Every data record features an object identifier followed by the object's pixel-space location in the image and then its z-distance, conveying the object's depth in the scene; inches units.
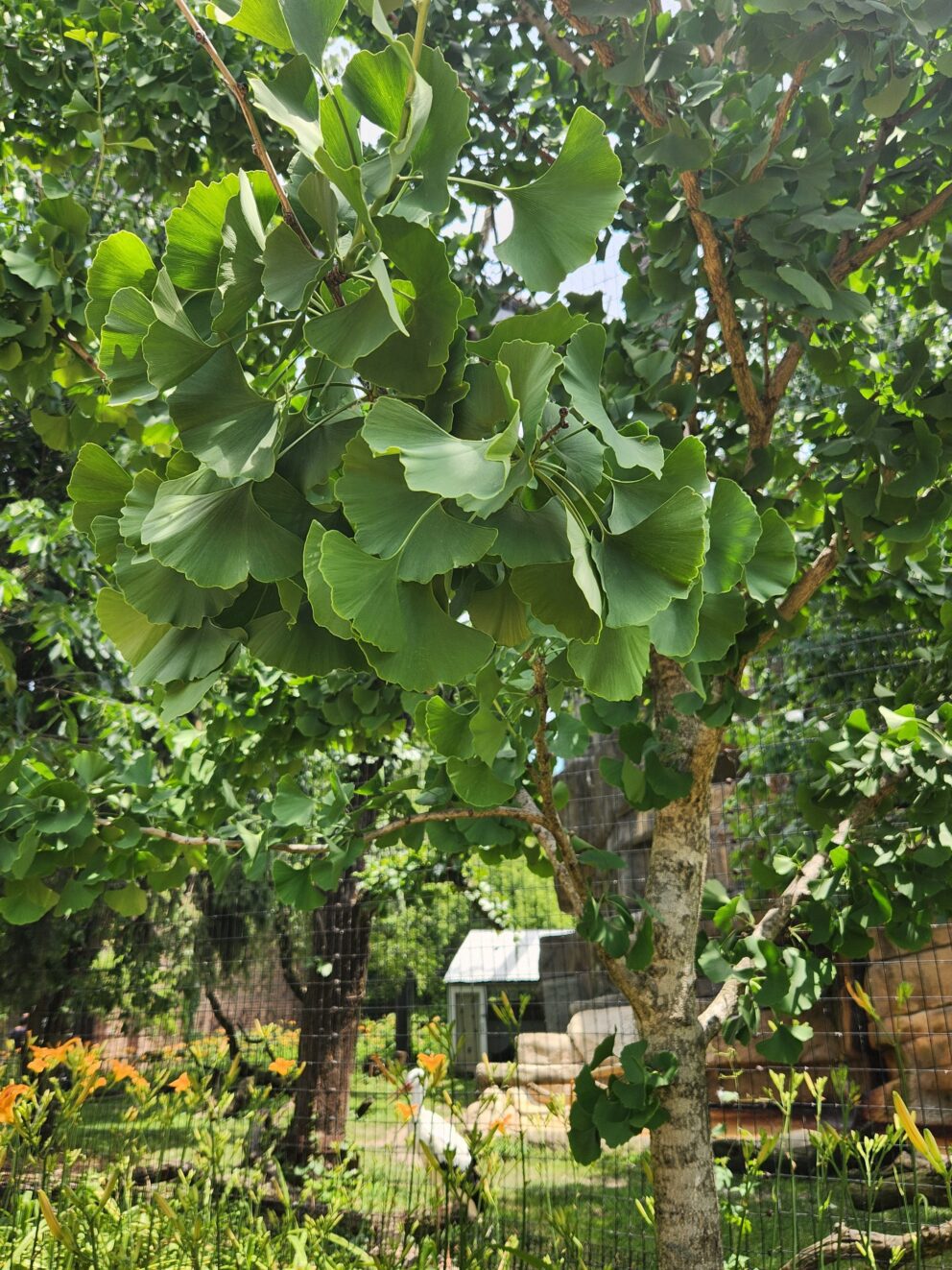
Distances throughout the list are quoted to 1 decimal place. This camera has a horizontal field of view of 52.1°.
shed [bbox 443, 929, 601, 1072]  226.5
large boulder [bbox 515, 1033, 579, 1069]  264.8
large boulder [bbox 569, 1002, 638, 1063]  234.5
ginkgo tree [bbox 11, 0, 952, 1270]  21.7
